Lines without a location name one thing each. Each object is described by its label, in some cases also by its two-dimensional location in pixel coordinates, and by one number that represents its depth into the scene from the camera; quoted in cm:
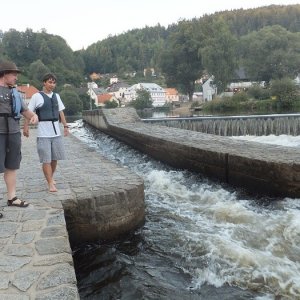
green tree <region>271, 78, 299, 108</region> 4481
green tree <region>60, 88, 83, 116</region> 7523
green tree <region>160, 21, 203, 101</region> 6169
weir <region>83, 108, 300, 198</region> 687
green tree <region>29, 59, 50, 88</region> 10075
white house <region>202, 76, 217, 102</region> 7131
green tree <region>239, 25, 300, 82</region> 5872
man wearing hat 445
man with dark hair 535
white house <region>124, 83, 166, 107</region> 10788
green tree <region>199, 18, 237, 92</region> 5453
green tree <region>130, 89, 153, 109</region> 8112
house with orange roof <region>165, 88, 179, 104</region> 11816
